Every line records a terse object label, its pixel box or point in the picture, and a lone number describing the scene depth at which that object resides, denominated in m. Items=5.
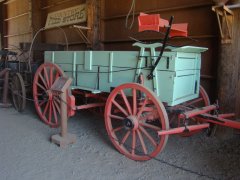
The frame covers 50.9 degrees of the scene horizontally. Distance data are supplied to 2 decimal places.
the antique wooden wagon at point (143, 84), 2.50
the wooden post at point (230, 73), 3.04
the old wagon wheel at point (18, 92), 4.49
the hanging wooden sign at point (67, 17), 5.71
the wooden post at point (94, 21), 5.14
